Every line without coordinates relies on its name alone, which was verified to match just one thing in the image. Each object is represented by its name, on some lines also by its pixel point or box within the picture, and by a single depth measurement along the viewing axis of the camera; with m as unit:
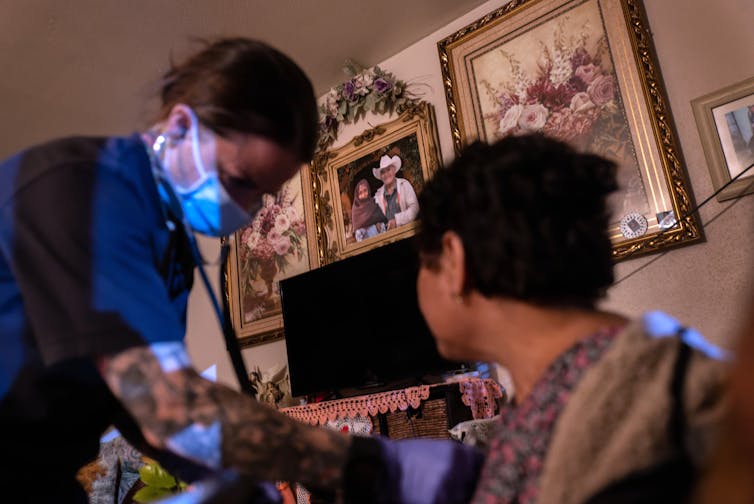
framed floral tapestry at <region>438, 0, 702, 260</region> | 2.12
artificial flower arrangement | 2.96
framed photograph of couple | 2.81
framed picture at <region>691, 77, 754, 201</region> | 1.99
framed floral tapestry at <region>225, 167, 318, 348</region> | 3.27
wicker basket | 2.15
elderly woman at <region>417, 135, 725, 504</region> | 0.48
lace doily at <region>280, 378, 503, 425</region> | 2.15
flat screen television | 2.45
